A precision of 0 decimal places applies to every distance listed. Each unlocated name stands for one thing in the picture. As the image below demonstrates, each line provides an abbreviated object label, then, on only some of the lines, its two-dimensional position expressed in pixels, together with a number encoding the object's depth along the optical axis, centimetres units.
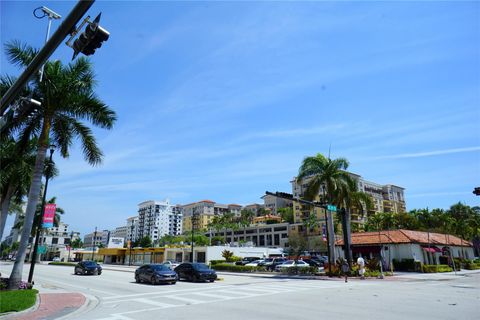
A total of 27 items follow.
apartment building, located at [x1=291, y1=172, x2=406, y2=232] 12618
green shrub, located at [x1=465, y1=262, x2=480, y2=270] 4684
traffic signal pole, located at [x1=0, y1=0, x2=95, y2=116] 589
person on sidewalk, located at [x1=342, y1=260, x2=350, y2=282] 2728
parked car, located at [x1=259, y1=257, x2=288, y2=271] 4516
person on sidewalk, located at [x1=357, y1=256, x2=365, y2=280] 2842
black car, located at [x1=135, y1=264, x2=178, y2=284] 2409
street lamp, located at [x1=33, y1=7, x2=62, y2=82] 961
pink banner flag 2106
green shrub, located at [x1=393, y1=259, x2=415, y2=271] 4069
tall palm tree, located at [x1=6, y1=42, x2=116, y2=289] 1753
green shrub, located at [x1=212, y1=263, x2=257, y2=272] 4269
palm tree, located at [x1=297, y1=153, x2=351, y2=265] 3409
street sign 2780
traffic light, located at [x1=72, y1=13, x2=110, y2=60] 622
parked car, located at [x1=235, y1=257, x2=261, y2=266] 5687
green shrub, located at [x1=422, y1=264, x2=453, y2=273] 3900
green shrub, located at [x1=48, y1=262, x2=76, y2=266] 6681
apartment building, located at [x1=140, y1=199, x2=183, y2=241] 19638
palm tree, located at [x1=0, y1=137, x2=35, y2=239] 2416
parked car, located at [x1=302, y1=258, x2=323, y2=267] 5531
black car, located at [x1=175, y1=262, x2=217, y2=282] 2620
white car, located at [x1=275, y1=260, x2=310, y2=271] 4282
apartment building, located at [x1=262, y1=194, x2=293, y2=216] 17475
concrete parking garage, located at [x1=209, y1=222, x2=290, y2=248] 12319
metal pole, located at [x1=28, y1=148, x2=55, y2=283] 2122
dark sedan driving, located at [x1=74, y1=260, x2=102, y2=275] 3643
